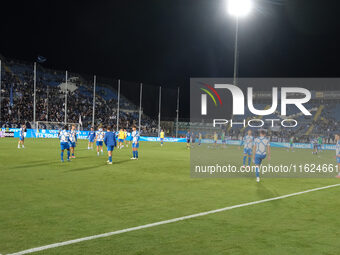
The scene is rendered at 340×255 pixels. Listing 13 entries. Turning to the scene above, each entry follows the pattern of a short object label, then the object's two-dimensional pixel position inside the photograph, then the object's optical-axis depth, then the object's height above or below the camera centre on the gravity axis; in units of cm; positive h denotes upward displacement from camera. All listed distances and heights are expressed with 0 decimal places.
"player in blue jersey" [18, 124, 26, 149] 2608 -73
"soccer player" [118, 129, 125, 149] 3114 -79
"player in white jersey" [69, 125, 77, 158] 1935 -67
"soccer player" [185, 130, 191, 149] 3588 -96
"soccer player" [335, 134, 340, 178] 1503 -73
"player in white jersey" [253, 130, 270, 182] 1241 -65
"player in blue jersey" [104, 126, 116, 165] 1745 -72
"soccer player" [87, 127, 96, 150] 2734 -82
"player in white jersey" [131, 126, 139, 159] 2036 -74
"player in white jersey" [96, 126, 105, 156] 2247 -72
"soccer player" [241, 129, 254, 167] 1698 -80
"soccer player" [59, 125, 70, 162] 1754 -72
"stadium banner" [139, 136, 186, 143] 5397 -192
